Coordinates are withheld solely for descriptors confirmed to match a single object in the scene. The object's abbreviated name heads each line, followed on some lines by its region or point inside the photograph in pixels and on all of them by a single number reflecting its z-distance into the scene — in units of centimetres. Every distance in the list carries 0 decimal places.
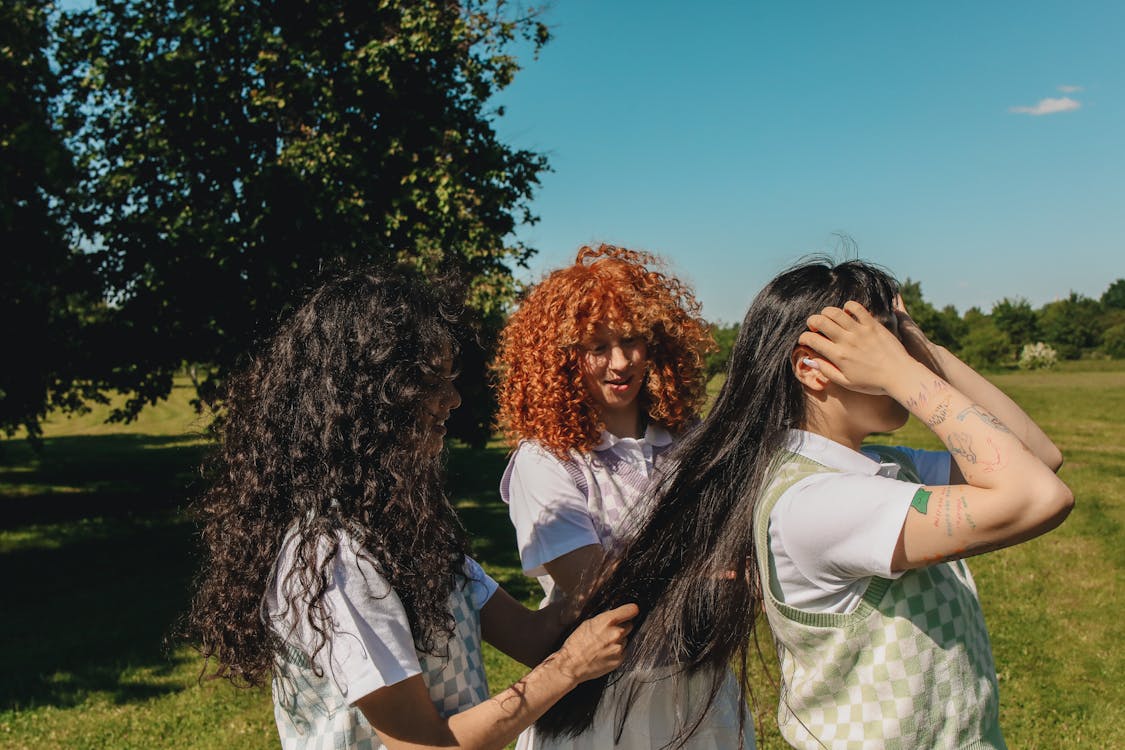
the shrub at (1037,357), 5012
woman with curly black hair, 169
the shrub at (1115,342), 5525
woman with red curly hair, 240
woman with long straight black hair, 149
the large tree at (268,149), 1077
